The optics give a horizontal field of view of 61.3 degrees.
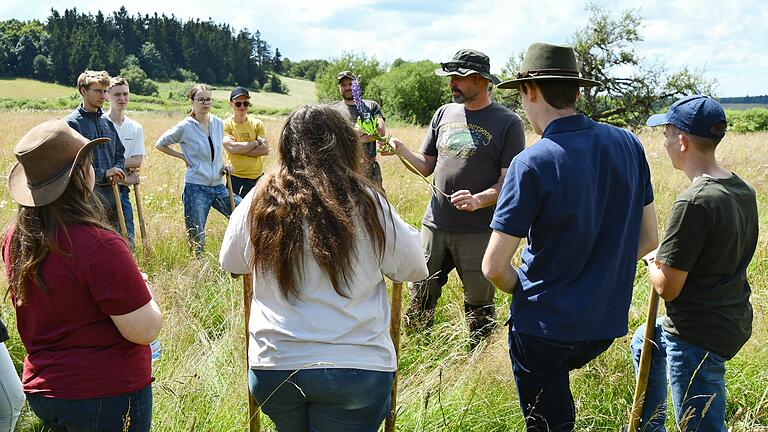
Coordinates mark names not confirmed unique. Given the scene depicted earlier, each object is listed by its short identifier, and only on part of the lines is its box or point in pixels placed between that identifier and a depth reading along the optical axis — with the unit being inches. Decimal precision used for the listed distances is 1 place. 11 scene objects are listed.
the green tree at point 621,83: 1262.3
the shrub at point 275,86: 3326.8
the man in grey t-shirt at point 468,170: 165.2
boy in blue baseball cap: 98.0
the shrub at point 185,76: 3595.0
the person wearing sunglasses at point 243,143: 273.1
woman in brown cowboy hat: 82.3
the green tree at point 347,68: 2132.1
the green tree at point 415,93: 1775.3
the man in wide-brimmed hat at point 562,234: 91.8
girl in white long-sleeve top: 83.7
